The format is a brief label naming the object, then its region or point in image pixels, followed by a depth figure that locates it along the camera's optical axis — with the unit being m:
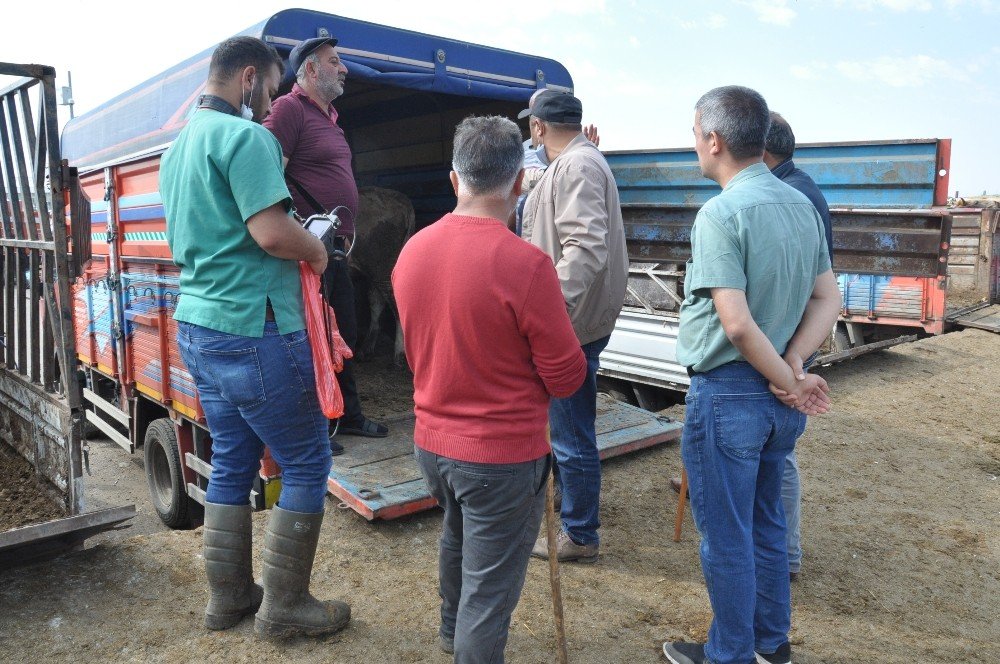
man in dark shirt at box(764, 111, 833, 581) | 2.86
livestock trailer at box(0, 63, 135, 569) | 3.24
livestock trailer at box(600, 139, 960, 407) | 7.14
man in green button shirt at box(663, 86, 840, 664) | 2.16
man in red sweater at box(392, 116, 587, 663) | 1.95
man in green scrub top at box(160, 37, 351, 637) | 2.38
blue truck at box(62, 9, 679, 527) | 3.97
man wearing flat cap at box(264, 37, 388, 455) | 3.84
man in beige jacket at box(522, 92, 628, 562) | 2.94
